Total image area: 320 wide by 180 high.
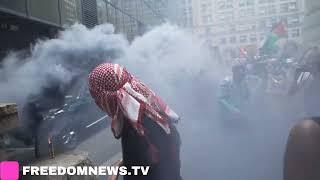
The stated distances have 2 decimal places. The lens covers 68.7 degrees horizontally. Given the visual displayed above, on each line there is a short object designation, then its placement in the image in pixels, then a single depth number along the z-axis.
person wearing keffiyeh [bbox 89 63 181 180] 1.05
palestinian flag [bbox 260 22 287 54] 7.86
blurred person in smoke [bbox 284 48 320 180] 0.75
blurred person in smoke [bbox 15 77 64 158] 3.71
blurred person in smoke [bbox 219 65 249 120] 4.14
